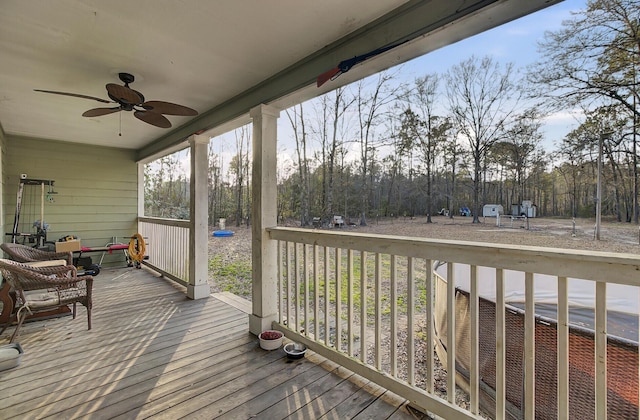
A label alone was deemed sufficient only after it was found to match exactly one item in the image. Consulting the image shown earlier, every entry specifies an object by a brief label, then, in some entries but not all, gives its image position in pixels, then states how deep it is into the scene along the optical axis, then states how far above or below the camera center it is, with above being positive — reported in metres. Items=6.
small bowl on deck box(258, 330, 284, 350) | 2.49 -1.13
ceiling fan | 2.35 +0.92
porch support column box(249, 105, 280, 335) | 2.78 -0.07
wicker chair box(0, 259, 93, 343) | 2.62 -0.72
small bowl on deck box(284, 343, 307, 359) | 2.32 -1.15
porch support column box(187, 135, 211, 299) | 3.85 -0.16
